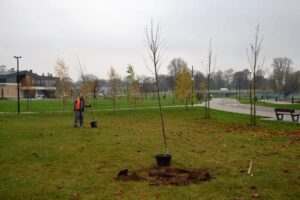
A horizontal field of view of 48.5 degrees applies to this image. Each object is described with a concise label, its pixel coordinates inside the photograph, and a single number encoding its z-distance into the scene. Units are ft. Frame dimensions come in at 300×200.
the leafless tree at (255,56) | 63.26
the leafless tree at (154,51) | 30.60
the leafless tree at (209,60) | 86.85
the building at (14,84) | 340.39
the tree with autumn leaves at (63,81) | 115.24
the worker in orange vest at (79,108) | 60.80
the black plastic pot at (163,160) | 28.32
